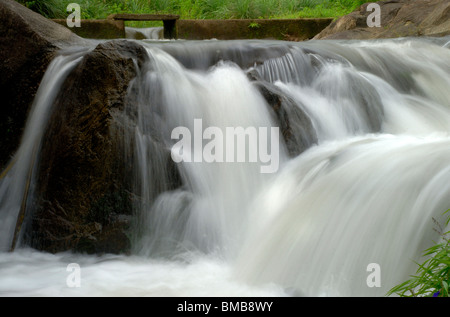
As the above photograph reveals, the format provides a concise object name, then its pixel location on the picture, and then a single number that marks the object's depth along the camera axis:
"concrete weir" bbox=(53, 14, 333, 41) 11.34
